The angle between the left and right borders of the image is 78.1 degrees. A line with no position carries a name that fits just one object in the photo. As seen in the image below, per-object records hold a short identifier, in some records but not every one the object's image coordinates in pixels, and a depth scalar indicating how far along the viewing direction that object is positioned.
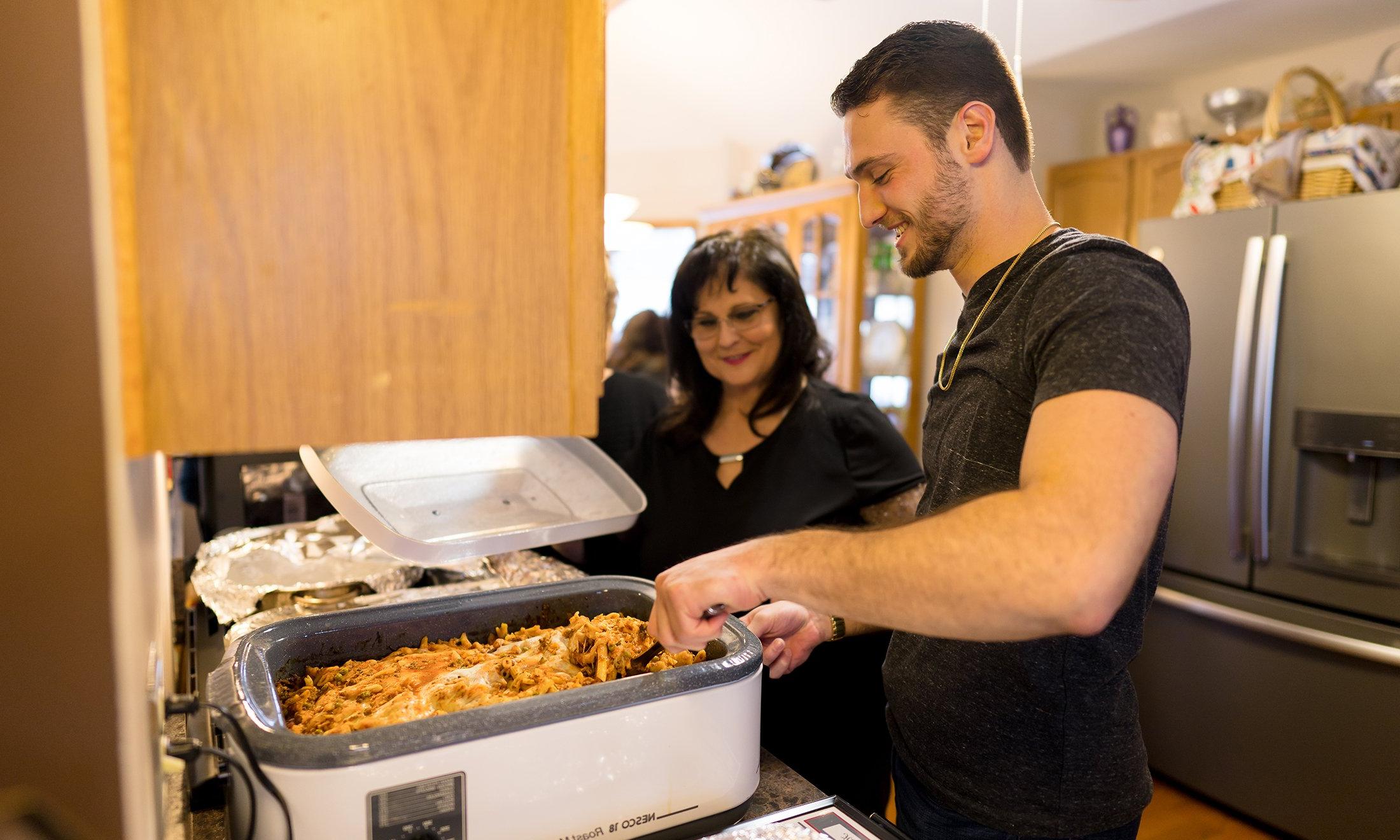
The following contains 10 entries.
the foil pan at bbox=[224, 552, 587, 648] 1.55
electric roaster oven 0.79
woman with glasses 1.64
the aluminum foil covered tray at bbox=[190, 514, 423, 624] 1.51
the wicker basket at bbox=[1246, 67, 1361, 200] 2.46
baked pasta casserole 0.97
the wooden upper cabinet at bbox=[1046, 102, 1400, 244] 3.51
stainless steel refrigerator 2.29
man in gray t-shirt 0.71
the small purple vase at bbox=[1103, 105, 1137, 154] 3.73
